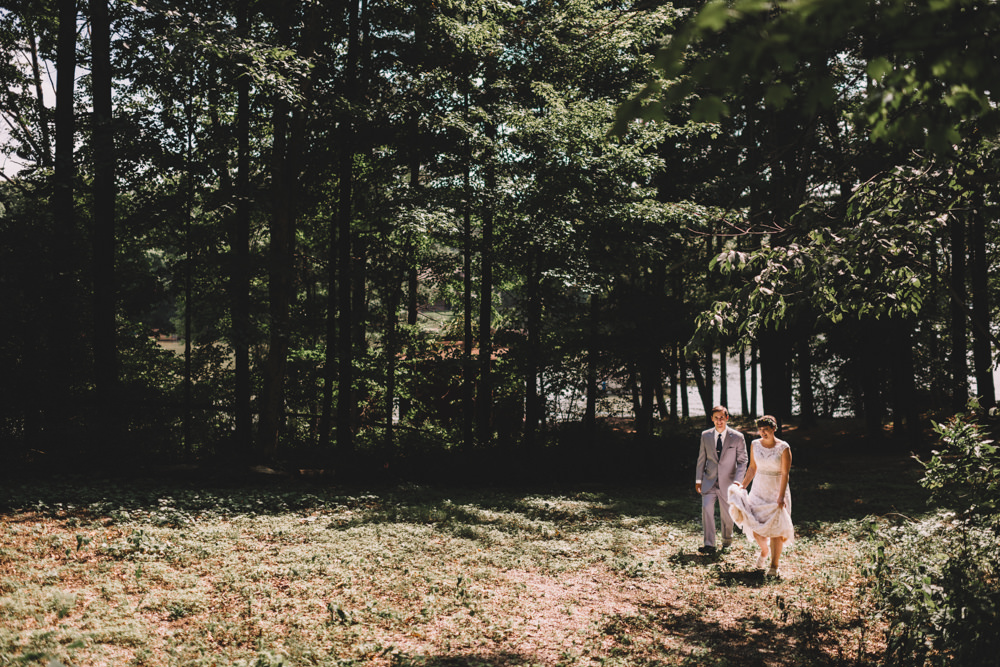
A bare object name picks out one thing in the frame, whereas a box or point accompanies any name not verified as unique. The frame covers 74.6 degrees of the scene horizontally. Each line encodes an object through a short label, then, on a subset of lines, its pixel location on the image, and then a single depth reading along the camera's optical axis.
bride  7.92
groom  8.92
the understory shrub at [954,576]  4.34
